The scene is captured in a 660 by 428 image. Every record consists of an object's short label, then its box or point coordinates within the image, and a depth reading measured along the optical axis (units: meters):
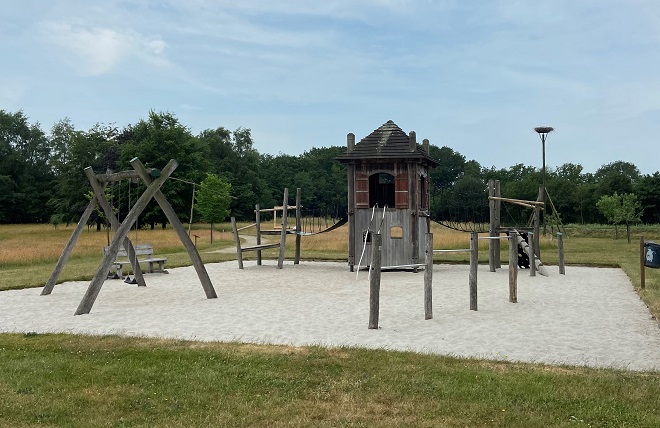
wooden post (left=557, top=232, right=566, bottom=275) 18.47
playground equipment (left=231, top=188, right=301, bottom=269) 21.16
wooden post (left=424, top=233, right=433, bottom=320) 10.76
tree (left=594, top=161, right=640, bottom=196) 64.50
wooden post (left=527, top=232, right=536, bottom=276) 18.36
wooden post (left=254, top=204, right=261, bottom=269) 22.30
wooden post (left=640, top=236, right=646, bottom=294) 14.08
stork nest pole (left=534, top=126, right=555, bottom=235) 37.23
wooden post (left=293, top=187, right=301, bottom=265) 21.88
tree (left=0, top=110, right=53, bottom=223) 69.19
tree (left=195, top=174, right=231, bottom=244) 39.81
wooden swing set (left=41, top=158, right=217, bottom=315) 11.99
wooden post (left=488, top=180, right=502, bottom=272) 20.13
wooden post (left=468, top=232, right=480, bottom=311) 11.56
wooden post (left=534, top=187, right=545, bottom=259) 19.99
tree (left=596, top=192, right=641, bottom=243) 38.06
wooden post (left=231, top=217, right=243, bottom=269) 20.81
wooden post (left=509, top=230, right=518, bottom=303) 12.73
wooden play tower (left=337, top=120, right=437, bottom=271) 19.75
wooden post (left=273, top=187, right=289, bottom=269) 21.16
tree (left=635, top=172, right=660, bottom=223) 58.97
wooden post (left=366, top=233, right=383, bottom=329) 9.74
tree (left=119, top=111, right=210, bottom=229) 54.81
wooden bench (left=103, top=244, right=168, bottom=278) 17.92
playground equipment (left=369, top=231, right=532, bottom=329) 9.82
